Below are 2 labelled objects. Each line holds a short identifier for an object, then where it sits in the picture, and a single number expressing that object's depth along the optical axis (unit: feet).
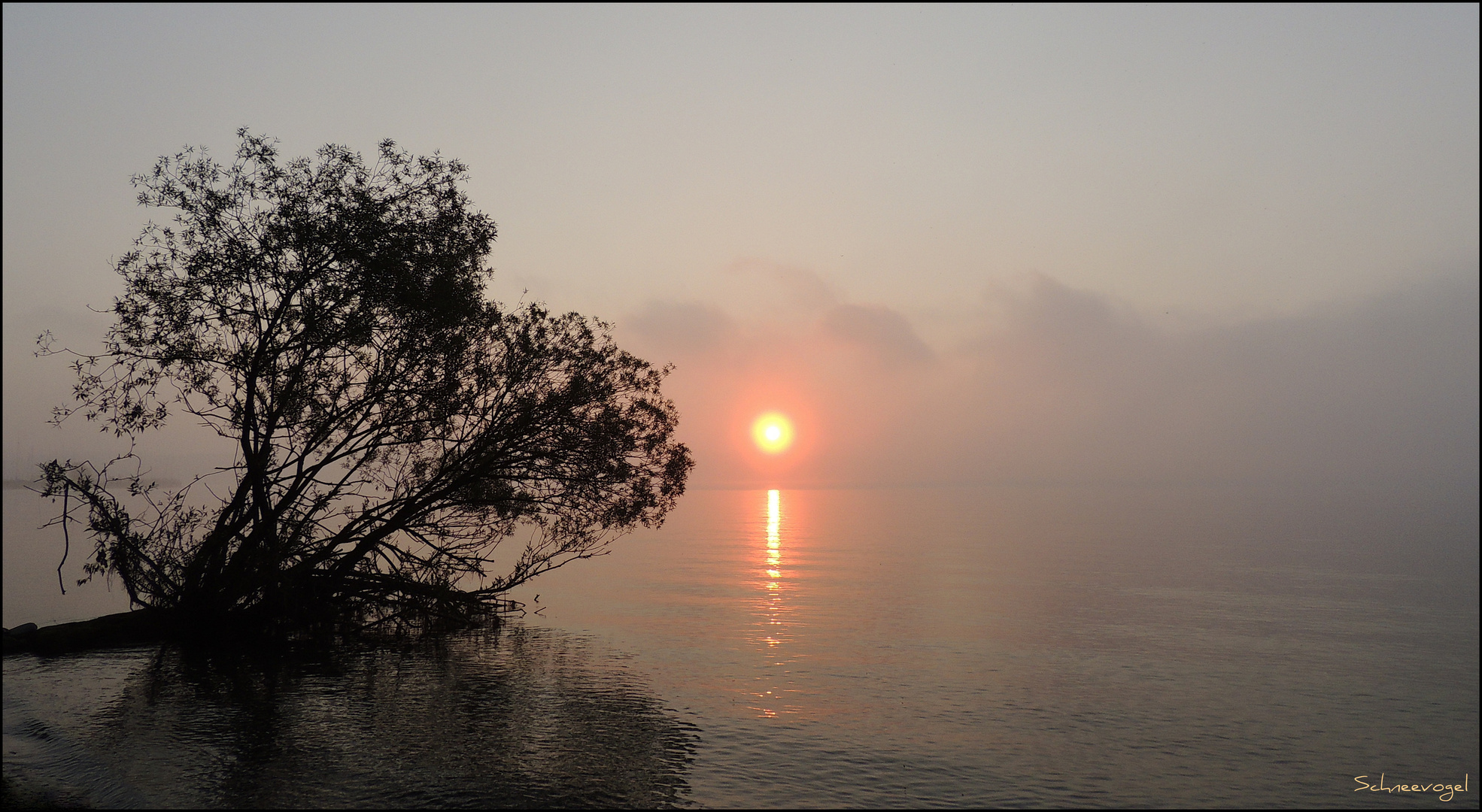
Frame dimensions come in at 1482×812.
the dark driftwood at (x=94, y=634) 102.27
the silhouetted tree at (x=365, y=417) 96.48
